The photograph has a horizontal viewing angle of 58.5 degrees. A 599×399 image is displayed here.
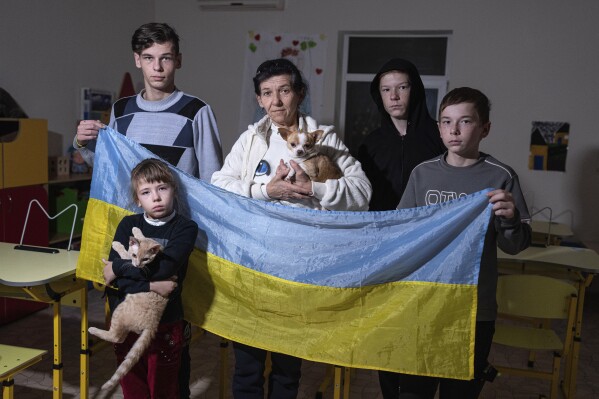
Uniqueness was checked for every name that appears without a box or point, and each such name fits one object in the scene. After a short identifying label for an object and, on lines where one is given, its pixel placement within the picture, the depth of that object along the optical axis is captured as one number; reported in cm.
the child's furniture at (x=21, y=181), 348
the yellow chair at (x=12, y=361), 182
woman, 175
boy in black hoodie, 202
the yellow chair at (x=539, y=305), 239
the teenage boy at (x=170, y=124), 200
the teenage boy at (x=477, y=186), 159
